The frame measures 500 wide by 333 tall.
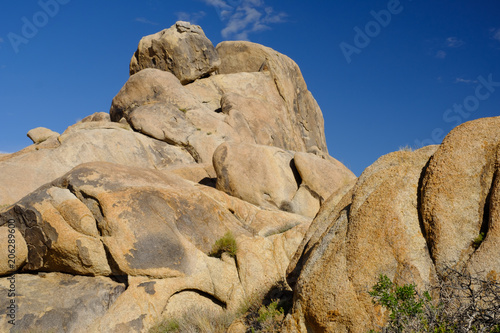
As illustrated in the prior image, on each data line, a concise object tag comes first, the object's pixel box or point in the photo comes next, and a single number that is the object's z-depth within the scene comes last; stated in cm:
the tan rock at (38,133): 2809
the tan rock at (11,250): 952
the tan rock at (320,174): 1750
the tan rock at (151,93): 2294
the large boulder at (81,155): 1575
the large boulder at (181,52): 2725
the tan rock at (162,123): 2078
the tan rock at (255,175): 1691
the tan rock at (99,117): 2811
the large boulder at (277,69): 3033
